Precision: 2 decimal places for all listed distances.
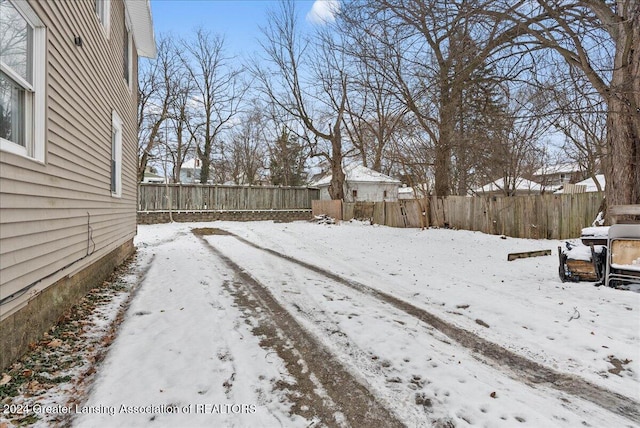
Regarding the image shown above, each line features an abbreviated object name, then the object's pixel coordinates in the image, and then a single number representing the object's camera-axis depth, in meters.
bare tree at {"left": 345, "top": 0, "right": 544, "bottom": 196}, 6.50
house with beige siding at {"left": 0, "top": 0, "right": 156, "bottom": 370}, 2.63
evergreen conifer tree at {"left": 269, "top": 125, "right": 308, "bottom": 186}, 29.35
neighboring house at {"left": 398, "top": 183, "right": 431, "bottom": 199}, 39.39
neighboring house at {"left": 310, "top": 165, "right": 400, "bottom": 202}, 25.31
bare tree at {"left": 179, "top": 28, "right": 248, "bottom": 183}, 25.61
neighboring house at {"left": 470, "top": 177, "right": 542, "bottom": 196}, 18.23
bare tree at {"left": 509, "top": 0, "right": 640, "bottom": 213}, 5.74
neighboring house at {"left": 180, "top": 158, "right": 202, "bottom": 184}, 43.56
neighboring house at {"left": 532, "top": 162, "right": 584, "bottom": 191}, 21.91
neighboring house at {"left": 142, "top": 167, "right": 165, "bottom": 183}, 39.31
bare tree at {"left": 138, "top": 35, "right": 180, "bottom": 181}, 23.84
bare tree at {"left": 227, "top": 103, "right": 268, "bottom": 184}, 32.97
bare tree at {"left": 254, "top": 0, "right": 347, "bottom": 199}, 19.25
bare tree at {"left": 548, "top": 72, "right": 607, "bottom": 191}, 6.11
